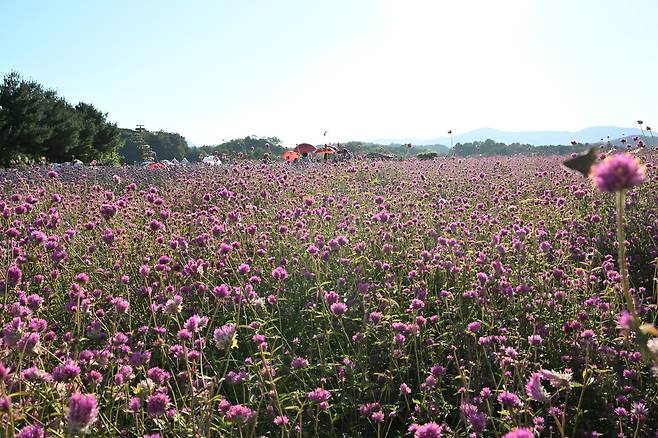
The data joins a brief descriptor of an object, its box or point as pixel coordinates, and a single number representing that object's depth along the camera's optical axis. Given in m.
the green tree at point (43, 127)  26.33
